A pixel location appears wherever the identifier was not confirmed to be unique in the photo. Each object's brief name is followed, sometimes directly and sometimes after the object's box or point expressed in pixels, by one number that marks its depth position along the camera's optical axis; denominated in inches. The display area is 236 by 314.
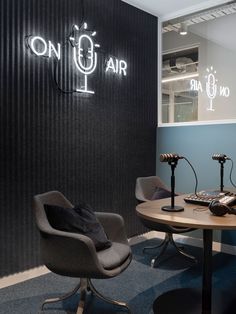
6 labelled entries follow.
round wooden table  76.5
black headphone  82.4
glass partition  178.1
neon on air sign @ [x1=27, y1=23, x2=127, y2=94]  133.2
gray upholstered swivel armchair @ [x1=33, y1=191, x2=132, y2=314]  86.1
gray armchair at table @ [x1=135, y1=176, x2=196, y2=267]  137.0
